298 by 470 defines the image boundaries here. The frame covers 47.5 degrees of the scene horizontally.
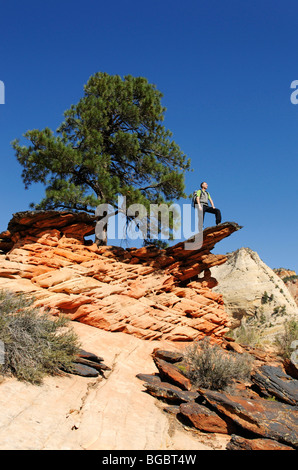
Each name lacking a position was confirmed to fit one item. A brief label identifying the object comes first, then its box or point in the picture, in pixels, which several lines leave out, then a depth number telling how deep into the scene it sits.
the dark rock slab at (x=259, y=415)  6.29
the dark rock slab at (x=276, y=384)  8.71
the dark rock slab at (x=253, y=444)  5.85
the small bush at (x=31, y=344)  6.57
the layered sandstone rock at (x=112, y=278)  11.46
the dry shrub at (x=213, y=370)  8.58
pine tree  14.12
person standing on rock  13.00
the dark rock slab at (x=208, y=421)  6.56
